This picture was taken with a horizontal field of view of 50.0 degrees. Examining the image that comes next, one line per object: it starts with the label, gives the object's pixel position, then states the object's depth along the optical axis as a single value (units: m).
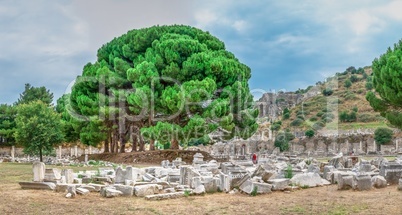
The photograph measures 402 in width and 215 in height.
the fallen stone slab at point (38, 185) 11.28
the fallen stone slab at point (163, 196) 9.81
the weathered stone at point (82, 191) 10.54
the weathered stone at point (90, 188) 11.09
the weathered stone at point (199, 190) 10.62
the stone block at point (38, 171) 11.91
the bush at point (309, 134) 67.25
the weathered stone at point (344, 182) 10.95
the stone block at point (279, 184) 10.99
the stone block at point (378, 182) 11.13
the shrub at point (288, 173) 13.01
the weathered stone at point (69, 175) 12.53
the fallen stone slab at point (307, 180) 12.01
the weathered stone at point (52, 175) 11.98
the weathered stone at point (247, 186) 10.55
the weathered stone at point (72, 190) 10.29
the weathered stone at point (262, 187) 10.55
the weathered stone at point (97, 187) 11.16
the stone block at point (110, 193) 10.30
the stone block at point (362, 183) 10.70
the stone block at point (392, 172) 11.81
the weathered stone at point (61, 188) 10.98
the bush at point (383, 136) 58.07
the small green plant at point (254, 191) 10.43
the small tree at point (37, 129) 27.77
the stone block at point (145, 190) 10.44
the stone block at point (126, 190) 10.41
